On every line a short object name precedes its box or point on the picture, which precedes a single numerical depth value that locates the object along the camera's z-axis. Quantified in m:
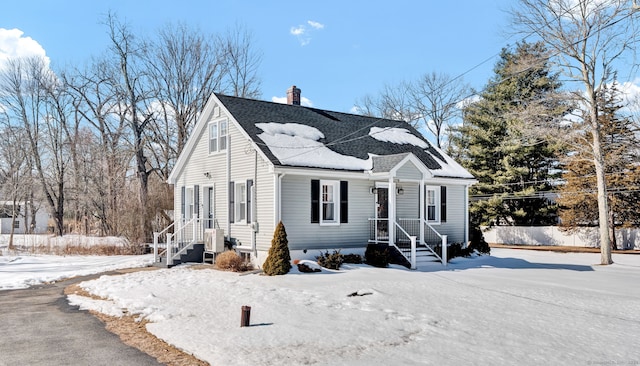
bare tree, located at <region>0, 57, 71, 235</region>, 38.88
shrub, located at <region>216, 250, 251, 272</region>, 16.72
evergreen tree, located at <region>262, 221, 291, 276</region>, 15.49
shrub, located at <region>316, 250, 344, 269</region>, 16.61
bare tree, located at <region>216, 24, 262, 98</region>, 38.19
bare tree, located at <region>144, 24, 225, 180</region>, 34.31
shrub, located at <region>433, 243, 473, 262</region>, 20.41
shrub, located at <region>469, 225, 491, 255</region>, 23.02
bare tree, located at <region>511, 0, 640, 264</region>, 21.77
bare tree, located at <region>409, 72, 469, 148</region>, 43.25
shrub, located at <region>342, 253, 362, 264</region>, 17.73
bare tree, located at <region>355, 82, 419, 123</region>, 45.41
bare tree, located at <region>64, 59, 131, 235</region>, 32.84
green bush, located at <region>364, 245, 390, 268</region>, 17.55
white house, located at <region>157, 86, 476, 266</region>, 17.42
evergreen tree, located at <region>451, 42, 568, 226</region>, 36.16
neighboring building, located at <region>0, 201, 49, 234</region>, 58.38
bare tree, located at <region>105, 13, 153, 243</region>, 25.72
